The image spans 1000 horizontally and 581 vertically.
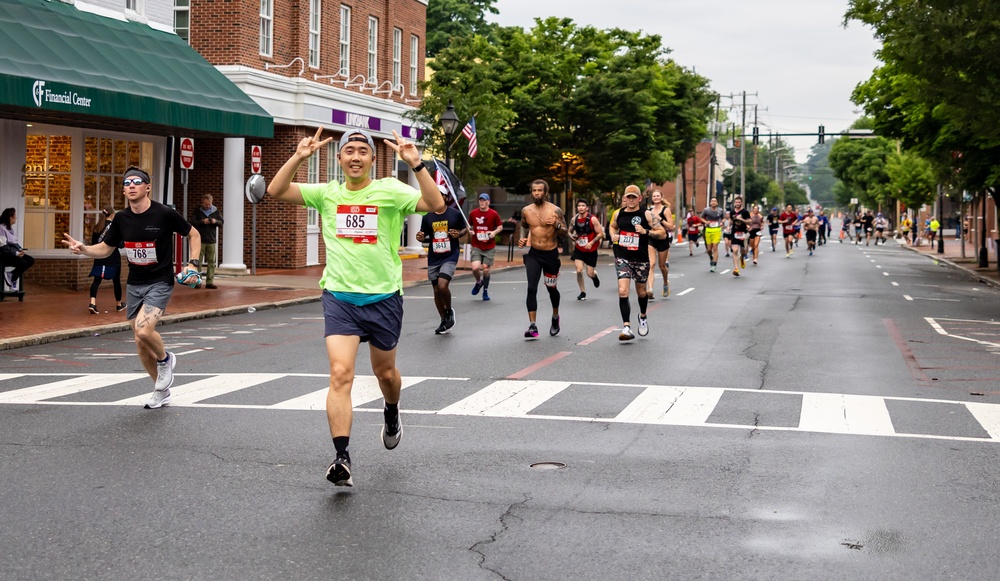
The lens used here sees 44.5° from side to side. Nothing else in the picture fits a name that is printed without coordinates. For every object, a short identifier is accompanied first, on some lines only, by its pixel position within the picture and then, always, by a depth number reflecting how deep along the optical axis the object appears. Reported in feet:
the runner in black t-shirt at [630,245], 49.29
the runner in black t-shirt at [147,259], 32.81
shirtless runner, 50.98
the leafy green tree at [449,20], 227.40
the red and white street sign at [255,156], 85.66
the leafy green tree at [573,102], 142.41
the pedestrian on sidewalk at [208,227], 77.30
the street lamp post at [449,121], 104.37
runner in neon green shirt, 23.73
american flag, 109.29
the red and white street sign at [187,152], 79.82
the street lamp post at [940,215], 164.96
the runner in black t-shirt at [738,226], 98.02
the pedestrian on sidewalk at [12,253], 63.68
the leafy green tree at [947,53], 69.41
